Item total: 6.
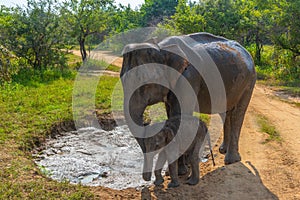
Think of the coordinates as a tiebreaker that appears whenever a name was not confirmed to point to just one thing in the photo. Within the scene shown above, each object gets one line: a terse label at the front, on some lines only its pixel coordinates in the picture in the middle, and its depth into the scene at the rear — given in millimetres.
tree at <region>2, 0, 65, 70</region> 14641
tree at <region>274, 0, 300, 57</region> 13977
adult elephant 3971
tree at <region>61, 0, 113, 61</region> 19016
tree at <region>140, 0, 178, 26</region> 37719
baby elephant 4379
